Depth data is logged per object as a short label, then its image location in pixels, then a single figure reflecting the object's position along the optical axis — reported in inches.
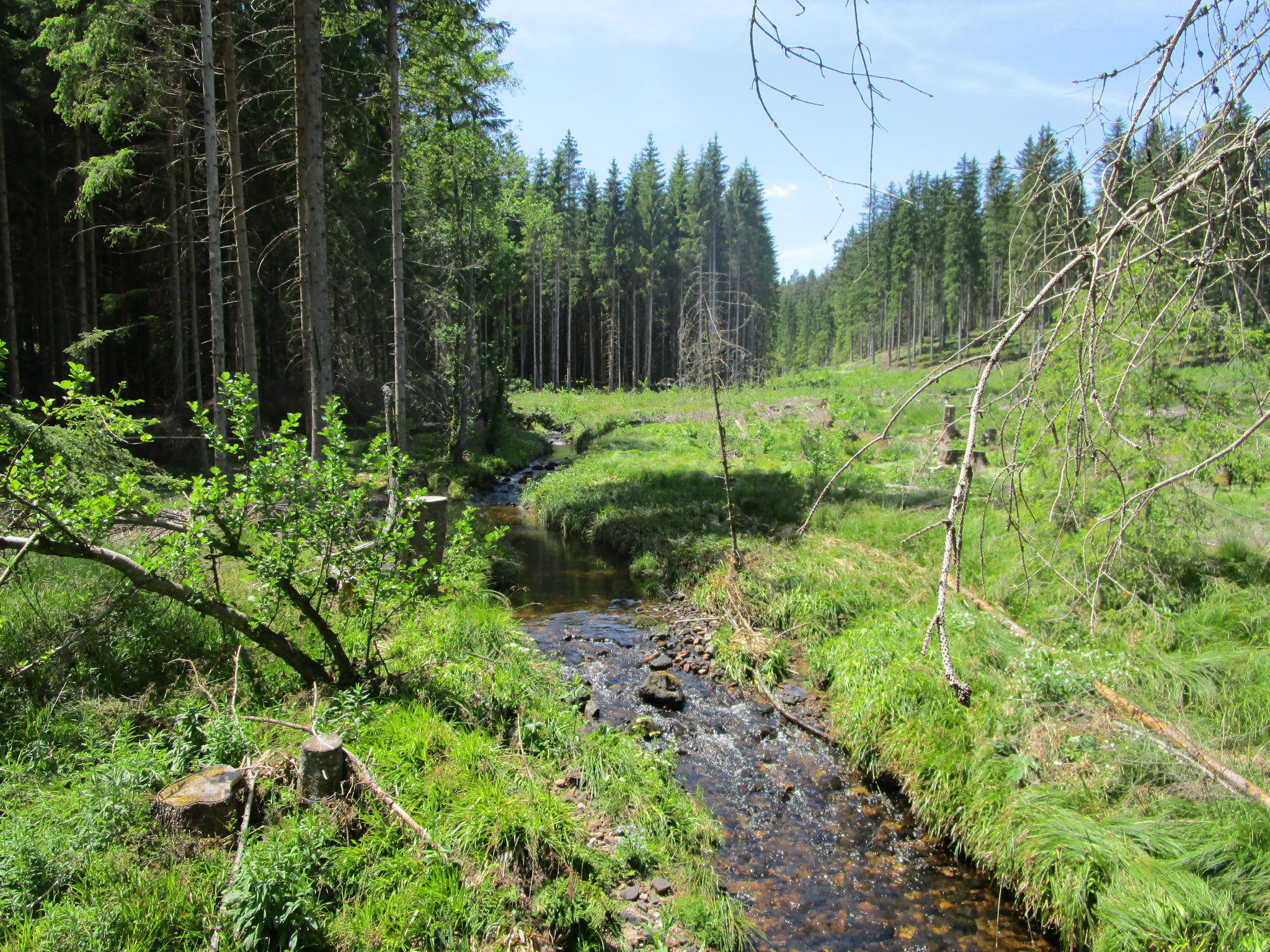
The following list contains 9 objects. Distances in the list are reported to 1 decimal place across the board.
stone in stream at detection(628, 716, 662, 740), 262.7
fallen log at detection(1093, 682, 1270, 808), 179.5
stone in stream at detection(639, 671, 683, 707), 290.4
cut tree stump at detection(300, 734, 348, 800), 159.6
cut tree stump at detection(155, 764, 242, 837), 145.8
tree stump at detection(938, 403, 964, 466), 580.6
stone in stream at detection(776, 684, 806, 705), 299.9
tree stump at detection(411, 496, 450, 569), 306.1
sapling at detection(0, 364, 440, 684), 171.0
